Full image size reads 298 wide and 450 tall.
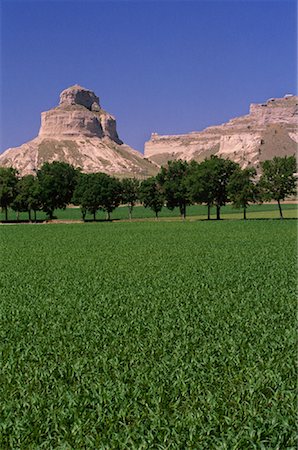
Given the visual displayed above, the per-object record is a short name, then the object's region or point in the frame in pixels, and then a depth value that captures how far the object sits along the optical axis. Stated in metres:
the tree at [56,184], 115.44
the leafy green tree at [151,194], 114.38
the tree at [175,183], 106.31
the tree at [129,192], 124.83
